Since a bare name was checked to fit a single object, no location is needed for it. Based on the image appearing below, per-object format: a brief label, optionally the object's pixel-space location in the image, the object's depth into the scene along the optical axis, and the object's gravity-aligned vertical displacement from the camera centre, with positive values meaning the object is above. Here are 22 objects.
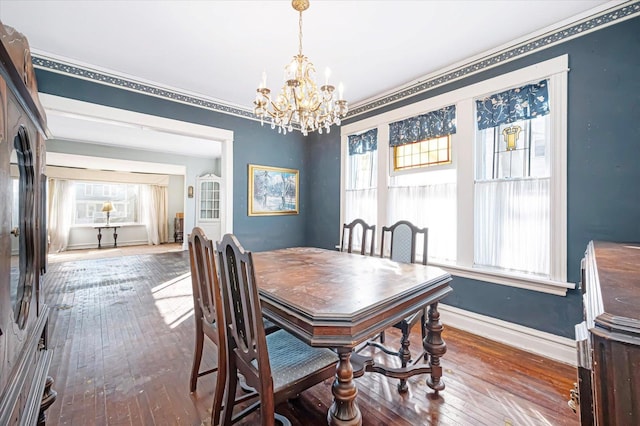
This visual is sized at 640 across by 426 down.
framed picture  4.10 +0.32
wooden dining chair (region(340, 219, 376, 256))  2.79 -0.24
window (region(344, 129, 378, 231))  3.81 +0.48
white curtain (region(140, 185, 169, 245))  8.73 -0.01
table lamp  8.04 +0.10
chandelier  1.97 +0.82
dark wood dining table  1.15 -0.43
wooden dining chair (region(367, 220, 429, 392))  1.95 -0.37
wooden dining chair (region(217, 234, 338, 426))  1.15 -0.72
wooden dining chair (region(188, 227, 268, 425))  1.45 -0.56
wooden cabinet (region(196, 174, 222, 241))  7.21 +0.18
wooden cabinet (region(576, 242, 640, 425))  0.53 -0.29
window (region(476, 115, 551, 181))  2.42 +0.58
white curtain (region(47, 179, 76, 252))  7.19 -0.04
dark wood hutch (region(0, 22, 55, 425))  0.74 -0.12
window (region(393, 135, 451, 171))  3.05 +0.69
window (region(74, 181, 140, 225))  7.96 +0.28
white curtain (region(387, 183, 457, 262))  3.03 +0.00
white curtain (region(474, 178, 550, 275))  2.42 -0.12
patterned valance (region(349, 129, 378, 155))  3.79 +0.99
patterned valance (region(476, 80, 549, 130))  2.40 +0.99
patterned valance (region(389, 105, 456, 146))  2.99 +0.99
